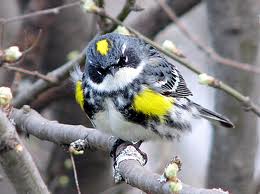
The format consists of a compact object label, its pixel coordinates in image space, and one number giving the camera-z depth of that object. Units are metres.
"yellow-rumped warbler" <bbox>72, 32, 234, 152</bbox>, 6.79
